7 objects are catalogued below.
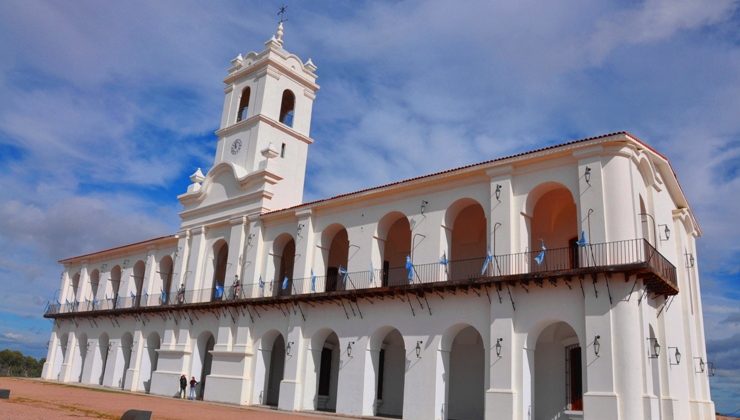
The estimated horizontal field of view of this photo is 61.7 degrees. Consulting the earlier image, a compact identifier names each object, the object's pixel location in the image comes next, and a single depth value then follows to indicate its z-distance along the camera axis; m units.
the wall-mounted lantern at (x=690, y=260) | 24.32
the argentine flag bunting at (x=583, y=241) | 18.06
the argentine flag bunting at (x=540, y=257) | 18.36
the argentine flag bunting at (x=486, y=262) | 19.83
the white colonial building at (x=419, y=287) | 17.98
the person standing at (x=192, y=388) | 28.12
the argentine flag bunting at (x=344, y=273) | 24.39
